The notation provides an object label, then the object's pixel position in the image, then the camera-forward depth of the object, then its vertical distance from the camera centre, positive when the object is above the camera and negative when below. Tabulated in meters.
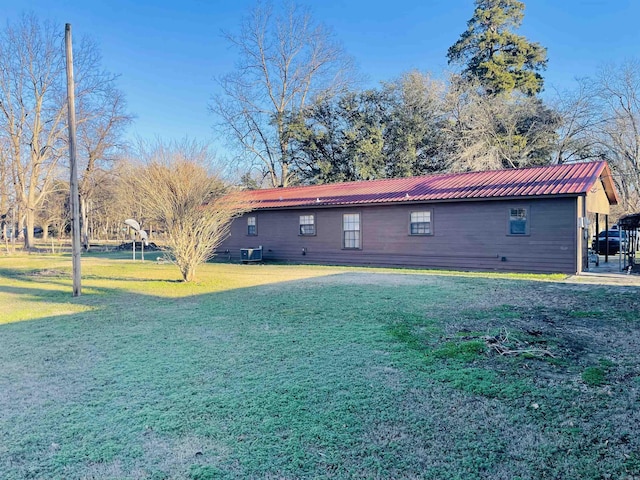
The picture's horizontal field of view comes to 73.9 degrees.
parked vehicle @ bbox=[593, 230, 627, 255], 18.58 -0.36
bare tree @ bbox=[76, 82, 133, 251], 27.89 +7.20
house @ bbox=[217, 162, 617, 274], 12.36 +0.65
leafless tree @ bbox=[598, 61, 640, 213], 25.03 +6.81
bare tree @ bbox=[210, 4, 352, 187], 30.17 +12.14
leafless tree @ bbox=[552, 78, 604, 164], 25.30 +6.71
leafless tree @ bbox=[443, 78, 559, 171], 24.73 +6.50
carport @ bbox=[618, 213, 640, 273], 11.65 +0.14
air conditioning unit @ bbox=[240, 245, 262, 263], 17.43 -0.51
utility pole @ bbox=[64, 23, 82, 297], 8.52 +1.51
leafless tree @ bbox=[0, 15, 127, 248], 26.73 +8.99
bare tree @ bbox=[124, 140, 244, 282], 10.26 +1.11
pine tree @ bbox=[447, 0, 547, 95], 28.53 +13.17
